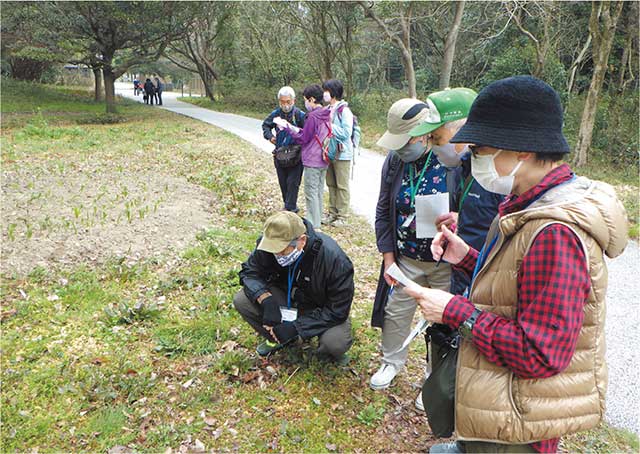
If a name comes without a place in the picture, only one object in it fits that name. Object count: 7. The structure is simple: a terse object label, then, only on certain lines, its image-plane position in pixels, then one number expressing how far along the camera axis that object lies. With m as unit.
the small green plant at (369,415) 3.02
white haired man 6.11
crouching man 3.02
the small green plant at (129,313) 4.02
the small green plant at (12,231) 5.28
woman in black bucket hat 1.36
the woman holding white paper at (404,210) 2.73
